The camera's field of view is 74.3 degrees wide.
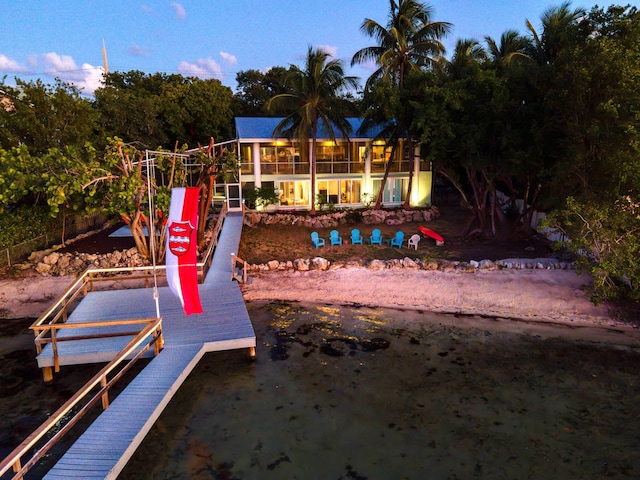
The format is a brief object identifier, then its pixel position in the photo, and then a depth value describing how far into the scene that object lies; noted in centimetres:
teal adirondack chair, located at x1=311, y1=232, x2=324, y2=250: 2142
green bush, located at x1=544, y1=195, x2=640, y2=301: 1264
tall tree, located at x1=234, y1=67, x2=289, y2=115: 4634
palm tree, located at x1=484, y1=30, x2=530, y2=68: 2223
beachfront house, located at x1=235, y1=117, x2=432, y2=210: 2889
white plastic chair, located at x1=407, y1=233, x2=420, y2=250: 2117
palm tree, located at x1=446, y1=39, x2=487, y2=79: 2370
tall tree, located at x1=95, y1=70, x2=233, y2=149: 3222
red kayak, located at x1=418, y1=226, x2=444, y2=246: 2208
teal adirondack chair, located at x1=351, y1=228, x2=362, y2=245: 2191
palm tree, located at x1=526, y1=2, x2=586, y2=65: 1900
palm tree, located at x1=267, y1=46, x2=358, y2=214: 2494
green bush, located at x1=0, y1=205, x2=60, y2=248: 1752
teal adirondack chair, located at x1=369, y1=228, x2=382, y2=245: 2200
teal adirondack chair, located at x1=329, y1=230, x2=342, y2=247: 2169
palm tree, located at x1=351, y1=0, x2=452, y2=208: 2553
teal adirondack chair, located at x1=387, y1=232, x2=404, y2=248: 2128
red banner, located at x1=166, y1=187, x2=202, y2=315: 1006
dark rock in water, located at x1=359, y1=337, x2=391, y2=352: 1233
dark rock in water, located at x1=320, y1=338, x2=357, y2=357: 1211
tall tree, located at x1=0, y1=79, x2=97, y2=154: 1959
